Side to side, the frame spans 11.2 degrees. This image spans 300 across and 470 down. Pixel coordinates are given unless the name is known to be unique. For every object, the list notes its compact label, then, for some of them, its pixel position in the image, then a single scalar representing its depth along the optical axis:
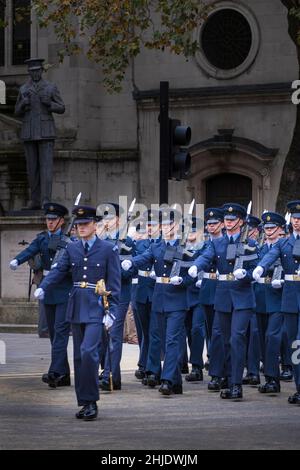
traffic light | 19.75
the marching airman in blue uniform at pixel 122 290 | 16.72
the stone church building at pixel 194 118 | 32.56
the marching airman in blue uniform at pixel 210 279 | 17.94
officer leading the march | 13.98
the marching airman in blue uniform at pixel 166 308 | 16.08
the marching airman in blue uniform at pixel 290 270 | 15.97
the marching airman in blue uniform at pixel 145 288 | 17.75
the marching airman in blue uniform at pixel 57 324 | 16.73
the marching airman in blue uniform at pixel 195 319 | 18.05
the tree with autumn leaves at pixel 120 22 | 26.00
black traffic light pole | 19.56
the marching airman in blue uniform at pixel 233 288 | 16.00
